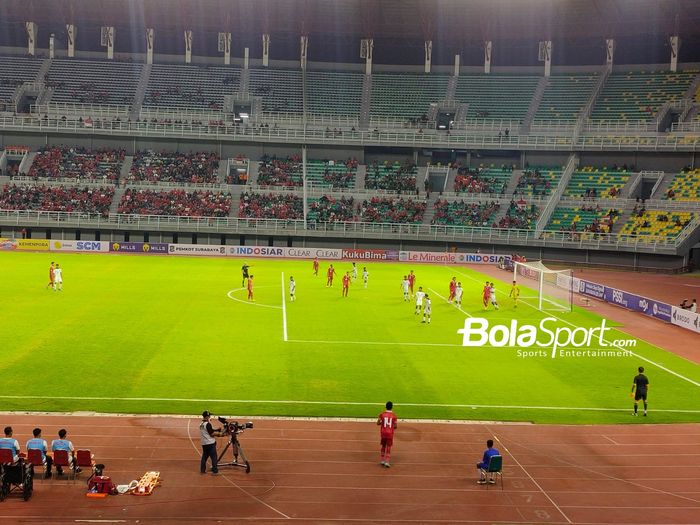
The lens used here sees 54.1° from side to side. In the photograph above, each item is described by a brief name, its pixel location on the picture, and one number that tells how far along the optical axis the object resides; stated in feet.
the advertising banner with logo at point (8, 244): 212.43
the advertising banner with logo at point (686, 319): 106.82
